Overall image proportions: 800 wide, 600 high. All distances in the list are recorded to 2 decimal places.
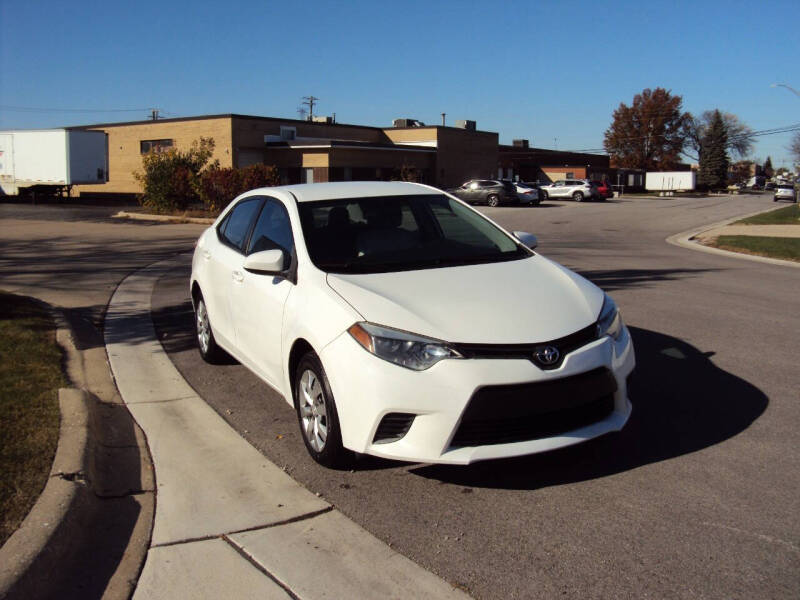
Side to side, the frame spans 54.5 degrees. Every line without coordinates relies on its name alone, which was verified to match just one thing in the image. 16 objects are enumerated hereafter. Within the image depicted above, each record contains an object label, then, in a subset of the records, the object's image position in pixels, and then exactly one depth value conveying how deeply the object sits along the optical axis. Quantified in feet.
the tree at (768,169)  635.50
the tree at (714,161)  343.05
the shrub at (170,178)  90.07
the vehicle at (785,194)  233.96
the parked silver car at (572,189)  177.37
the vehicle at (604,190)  181.90
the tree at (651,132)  319.88
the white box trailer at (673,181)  281.33
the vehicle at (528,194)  149.48
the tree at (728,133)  356.46
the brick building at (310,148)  137.49
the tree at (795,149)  334.32
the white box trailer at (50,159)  125.59
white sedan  12.80
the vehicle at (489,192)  143.23
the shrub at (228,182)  86.33
